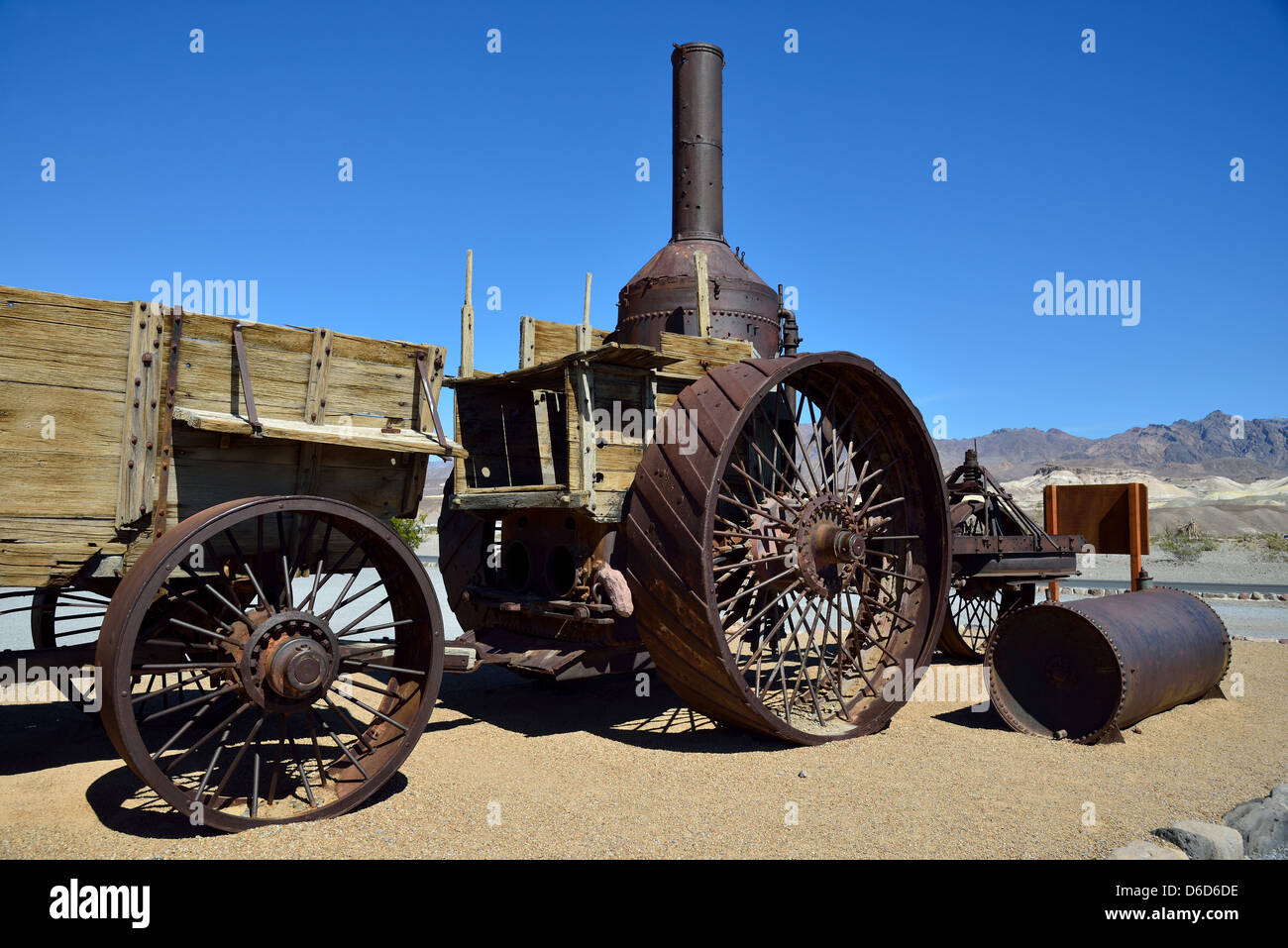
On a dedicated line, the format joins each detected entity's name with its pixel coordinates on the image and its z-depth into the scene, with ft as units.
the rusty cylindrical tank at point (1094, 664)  20.52
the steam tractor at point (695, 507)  18.35
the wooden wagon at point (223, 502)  13.96
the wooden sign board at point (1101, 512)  31.48
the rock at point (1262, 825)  14.37
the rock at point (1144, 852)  13.48
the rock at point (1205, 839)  13.75
